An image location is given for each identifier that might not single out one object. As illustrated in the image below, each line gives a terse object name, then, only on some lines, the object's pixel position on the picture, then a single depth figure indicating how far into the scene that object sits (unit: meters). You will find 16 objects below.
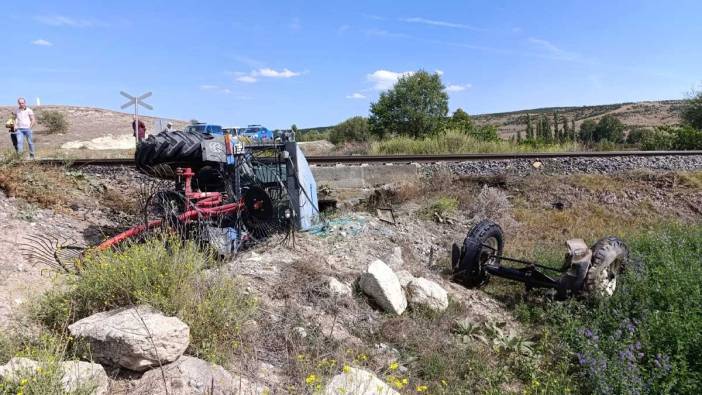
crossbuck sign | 18.52
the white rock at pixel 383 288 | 4.75
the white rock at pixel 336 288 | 4.75
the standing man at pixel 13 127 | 13.16
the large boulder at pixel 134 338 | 2.97
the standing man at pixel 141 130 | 20.35
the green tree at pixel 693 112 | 29.59
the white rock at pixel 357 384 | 2.99
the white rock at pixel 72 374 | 2.54
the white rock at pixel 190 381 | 2.90
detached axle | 5.25
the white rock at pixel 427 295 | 4.98
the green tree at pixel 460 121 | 27.08
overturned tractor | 5.52
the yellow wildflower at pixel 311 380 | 2.78
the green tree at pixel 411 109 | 27.83
